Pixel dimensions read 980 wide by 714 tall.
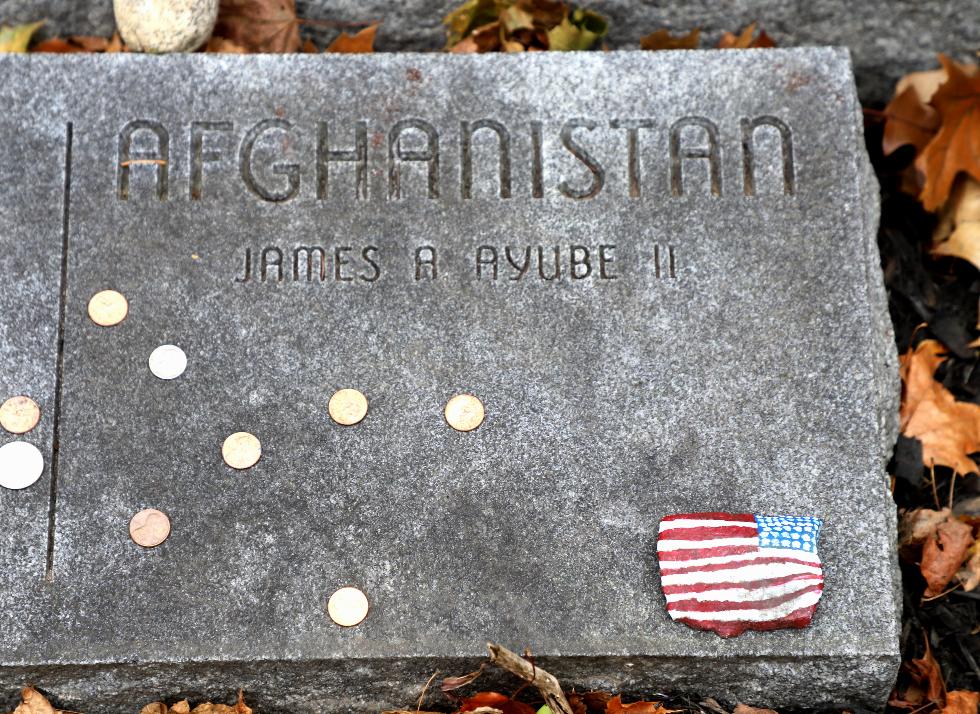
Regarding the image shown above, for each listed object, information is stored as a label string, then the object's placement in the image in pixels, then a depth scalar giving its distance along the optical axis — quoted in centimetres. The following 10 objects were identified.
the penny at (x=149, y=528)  238
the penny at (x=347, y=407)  247
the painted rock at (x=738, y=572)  231
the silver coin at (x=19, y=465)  242
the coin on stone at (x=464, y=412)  247
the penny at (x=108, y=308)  251
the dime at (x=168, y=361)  249
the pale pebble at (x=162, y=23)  284
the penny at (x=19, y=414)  246
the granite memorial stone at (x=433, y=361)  234
